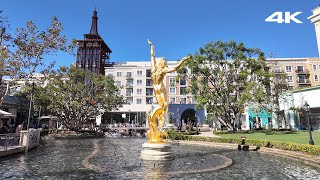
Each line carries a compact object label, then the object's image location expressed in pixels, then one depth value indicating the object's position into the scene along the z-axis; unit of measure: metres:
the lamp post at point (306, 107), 18.95
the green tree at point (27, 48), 15.19
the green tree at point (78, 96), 37.97
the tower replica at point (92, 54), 74.56
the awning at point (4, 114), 23.04
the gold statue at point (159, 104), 15.04
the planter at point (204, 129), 46.93
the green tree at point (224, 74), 37.38
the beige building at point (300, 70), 68.31
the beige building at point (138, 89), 66.62
